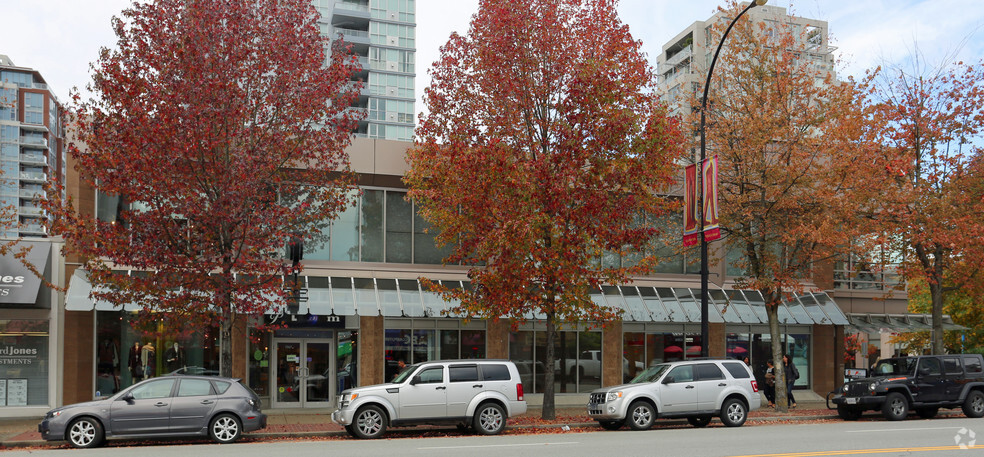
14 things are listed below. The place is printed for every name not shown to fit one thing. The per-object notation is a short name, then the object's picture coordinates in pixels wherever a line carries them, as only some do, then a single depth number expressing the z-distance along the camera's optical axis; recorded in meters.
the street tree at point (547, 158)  19.42
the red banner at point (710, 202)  18.98
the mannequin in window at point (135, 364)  22.72
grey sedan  15.38
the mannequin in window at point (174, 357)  23.05
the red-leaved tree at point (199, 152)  17.66
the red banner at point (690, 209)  19.83
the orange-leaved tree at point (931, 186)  23.64
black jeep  20.36
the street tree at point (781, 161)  22.38
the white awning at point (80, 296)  20.83
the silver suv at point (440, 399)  17.12
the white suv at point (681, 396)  18.25
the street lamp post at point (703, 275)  19.73
